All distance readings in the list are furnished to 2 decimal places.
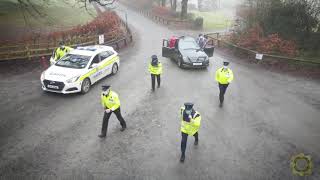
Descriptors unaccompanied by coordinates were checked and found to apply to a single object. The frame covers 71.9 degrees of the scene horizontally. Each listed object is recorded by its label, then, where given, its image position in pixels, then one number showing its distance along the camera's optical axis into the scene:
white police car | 9.56
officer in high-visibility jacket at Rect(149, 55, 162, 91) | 9.81
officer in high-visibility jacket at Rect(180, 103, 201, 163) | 5.88
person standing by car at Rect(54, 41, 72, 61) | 11.93
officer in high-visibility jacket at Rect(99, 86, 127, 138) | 6.76
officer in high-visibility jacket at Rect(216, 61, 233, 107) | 8.60
